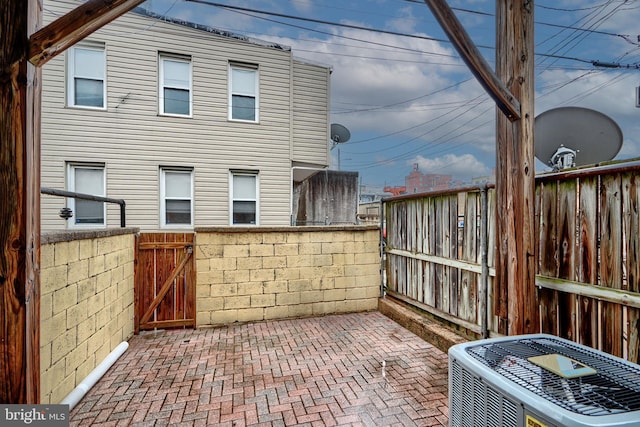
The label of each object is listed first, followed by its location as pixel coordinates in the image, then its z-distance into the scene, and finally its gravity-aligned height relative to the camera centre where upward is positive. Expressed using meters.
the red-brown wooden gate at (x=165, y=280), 4.53 -0.92
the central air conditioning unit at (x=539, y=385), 1.13 -0.71
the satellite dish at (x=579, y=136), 2.98 +0.77
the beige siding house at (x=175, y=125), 6.75 +2.17
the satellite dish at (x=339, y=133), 10.18 +2.75
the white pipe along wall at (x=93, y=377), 2.67 -1.56
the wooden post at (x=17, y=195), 1.37 +0.10
